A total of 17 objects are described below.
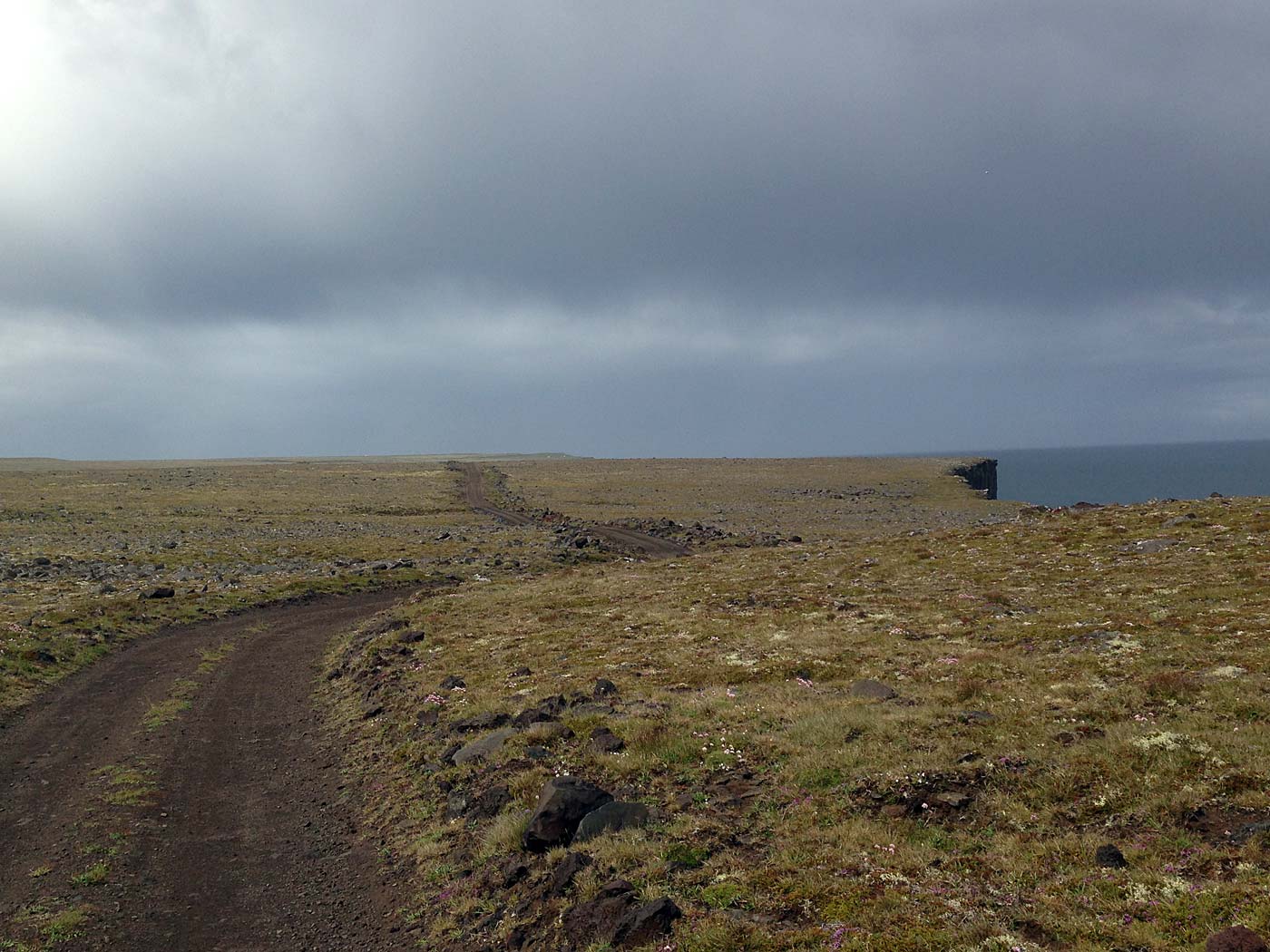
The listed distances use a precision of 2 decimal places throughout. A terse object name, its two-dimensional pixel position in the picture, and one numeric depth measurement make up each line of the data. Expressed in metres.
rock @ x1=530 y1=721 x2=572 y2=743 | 20.97
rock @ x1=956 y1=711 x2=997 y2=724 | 18.64
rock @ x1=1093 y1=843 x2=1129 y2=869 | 12.26
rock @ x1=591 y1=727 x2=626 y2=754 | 19.69
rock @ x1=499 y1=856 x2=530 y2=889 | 14.77
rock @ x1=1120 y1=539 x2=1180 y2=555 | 41.91
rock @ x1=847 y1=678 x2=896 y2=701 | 21.78
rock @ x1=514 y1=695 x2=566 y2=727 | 22.62
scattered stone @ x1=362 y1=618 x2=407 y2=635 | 39.43
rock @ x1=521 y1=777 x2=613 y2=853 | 15.59
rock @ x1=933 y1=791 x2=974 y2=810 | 15.04
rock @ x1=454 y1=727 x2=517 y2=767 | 20.67
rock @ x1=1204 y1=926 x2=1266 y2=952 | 8.96
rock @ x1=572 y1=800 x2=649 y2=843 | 15.44
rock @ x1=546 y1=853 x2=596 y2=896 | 13.95
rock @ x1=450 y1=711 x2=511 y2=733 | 22.94
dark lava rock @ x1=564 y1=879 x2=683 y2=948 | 11.98
